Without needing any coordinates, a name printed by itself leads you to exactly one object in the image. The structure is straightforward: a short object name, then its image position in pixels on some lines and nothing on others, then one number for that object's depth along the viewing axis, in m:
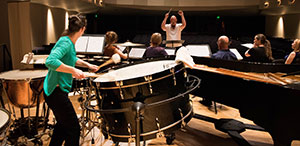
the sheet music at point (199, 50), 4.62
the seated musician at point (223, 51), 4.00
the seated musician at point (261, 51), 4.37
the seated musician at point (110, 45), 4.12
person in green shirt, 2.01
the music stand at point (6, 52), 6.69
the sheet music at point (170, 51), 5.17
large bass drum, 1.70
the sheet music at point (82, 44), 4.82
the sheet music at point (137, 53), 5.60
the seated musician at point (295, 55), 4.46
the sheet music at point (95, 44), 4.75
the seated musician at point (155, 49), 4.32
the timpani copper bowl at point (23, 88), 2.59
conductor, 5.44
